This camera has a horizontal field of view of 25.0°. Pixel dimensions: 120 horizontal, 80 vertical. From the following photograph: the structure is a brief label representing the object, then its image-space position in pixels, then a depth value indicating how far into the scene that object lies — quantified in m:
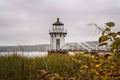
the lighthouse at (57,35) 38.90
